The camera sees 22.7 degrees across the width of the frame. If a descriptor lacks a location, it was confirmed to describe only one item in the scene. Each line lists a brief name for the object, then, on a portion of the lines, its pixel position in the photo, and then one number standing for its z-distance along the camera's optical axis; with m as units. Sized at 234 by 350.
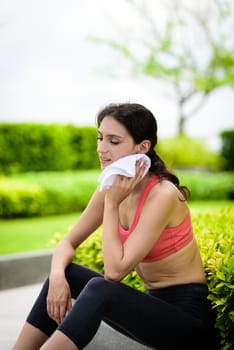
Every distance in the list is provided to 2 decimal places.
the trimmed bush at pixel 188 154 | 14.65
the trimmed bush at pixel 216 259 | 2.60
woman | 2.31
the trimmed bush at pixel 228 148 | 14.88
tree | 18.47
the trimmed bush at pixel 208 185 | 12.25
